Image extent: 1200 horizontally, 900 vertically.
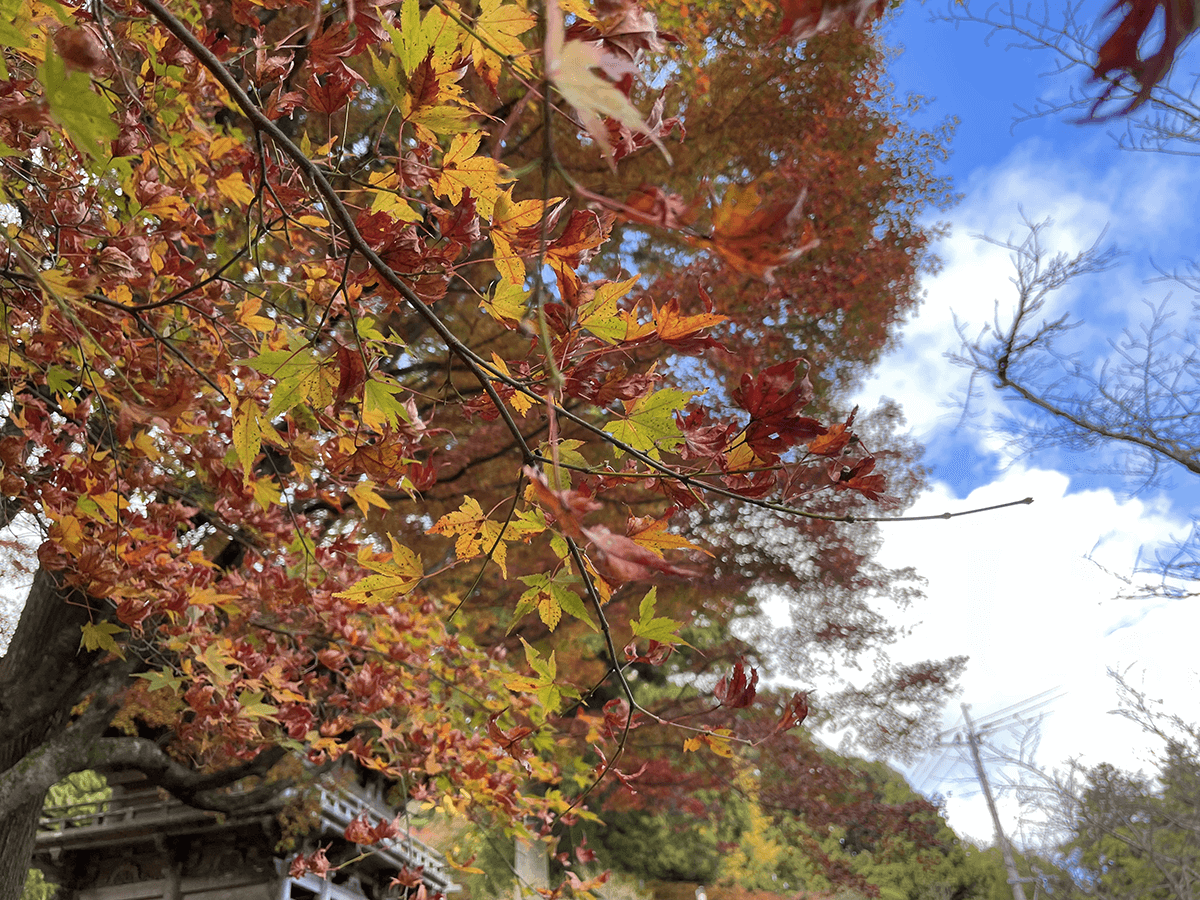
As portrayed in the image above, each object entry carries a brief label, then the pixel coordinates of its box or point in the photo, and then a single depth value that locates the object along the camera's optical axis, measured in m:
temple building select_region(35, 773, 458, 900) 7.80
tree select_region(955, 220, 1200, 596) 4.07
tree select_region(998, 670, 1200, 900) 6.84
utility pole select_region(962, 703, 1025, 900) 13.42
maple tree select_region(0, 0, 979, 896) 0.79
